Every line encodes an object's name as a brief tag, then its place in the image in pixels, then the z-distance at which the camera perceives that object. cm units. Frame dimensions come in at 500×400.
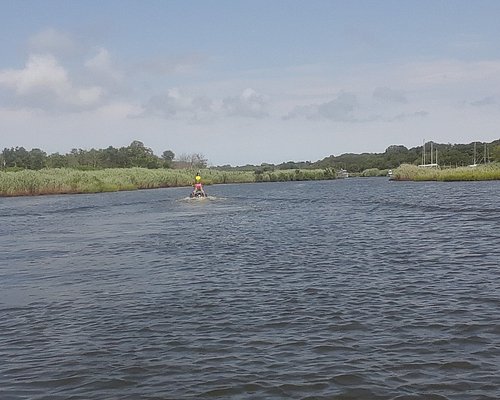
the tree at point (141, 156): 16512
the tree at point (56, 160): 15412
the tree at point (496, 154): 11586
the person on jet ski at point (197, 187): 6135
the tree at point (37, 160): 15450
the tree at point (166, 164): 17095
